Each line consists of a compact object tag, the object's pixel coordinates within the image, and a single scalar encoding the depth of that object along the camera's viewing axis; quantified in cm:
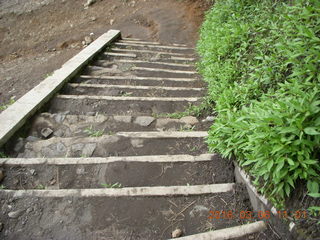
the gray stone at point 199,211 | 196
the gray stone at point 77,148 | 262
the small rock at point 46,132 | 294
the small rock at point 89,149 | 262
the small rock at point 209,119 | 316
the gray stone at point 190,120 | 317
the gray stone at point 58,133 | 298
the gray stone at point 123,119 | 318
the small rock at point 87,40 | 855
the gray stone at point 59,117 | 314
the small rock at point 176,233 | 182
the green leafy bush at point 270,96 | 154
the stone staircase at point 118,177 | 188
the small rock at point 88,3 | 1094
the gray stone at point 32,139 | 283
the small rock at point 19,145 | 268
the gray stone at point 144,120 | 316
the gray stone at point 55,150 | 260
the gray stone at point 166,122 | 315
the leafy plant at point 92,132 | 285
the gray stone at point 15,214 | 194
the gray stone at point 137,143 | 272
